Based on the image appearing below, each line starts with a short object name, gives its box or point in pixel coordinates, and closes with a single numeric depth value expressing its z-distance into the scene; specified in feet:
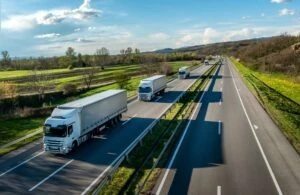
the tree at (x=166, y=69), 205.86
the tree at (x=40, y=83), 153.32
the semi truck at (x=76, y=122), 50.01
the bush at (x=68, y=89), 153.78
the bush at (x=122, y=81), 145.27
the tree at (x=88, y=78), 173.86
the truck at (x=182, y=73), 172.08
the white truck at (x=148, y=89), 100.03
